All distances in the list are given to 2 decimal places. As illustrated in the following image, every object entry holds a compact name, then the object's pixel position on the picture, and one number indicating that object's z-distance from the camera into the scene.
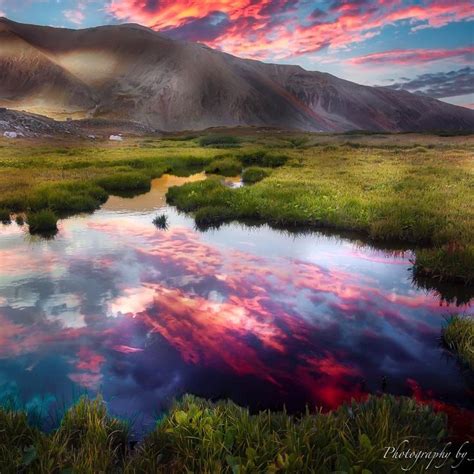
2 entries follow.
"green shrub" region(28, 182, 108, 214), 18.67
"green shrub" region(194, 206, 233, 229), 16.80
